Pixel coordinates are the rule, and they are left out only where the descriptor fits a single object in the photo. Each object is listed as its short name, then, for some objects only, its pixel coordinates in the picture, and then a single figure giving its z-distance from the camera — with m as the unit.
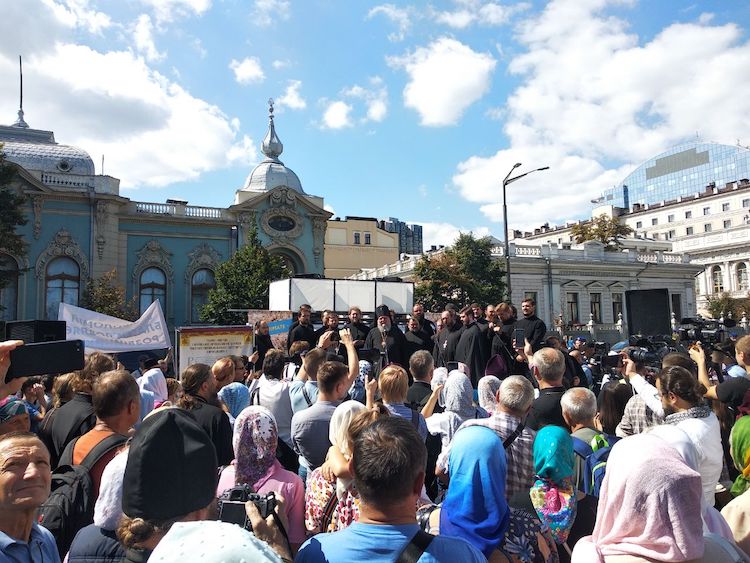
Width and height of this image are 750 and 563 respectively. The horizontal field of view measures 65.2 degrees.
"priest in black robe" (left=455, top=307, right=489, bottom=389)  8.81
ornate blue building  31.08
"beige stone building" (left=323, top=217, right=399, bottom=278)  55.47
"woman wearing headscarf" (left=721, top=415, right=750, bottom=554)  3.78
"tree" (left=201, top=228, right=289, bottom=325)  30.55
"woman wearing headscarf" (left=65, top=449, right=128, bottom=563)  2.45
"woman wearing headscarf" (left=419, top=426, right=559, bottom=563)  2.94
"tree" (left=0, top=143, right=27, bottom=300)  26.28
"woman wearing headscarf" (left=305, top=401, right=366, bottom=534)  3.13
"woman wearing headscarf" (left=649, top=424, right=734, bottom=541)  2.77
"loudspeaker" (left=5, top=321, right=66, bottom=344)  3.84
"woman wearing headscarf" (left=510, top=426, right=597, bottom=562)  3.42
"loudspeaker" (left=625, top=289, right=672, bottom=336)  10.93
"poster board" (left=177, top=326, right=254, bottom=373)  11.07
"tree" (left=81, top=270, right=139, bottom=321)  29.36
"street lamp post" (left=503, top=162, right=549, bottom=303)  19.71
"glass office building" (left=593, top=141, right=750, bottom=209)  99.69
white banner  10.86
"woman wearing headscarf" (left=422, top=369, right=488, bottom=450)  4.74
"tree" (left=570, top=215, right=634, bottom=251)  58.58
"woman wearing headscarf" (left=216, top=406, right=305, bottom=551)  3.30
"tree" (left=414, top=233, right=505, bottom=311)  37.06
